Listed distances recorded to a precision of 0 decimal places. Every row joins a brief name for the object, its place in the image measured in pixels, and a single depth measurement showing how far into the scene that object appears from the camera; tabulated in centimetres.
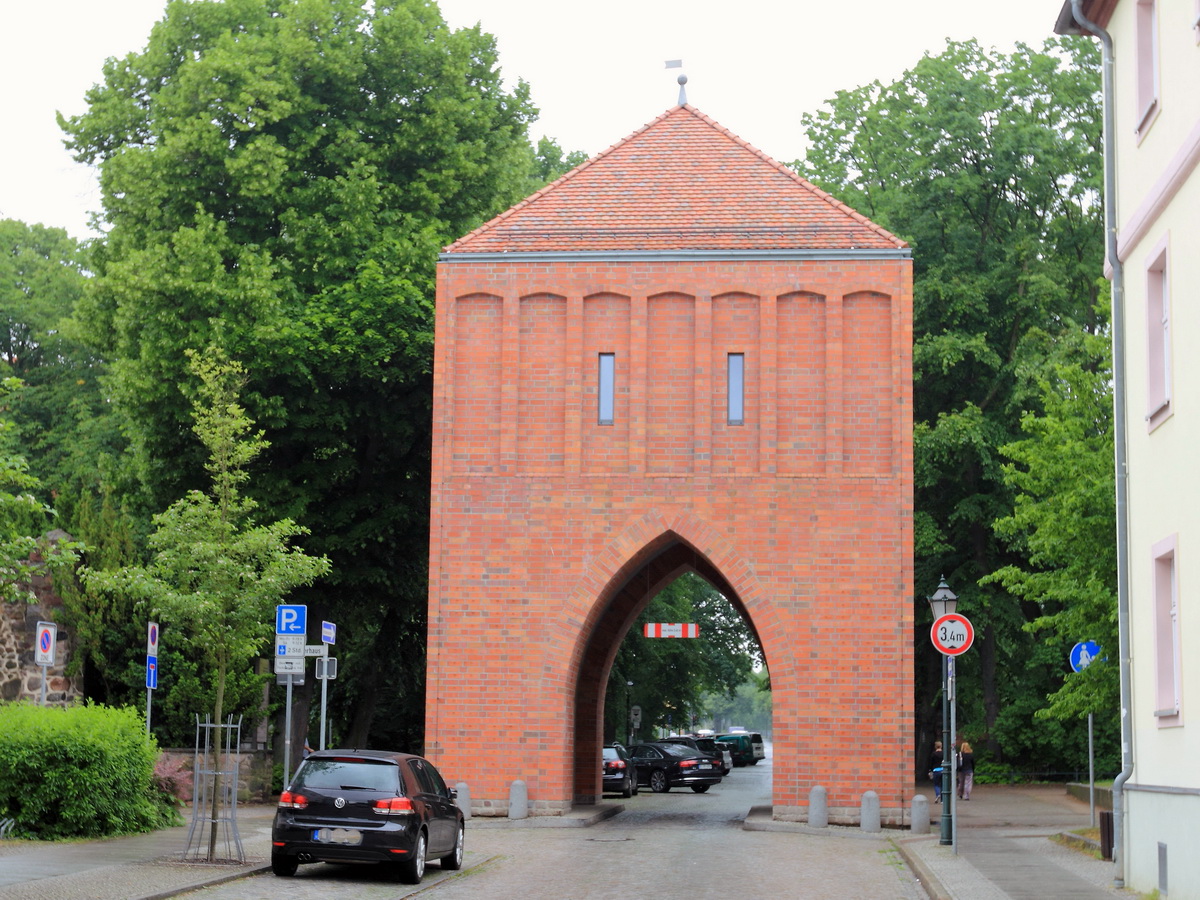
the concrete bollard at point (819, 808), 2555
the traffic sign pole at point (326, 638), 2317
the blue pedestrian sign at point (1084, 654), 2275
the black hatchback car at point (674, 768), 4434
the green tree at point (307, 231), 3178
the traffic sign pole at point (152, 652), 2388
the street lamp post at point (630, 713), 5772
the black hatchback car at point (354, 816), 1667
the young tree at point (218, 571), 1834
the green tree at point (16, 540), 1770
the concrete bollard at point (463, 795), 2606
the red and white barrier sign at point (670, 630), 4306
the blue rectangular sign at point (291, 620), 2205
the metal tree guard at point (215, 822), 1761
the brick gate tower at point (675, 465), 2675
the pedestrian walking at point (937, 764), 3534
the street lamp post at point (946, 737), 2158
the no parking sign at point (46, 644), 2238
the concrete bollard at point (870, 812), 2505
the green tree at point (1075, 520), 2195
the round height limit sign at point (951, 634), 2150
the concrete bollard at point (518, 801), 2608
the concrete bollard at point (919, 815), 2480
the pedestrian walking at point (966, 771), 3541
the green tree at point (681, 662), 4934
